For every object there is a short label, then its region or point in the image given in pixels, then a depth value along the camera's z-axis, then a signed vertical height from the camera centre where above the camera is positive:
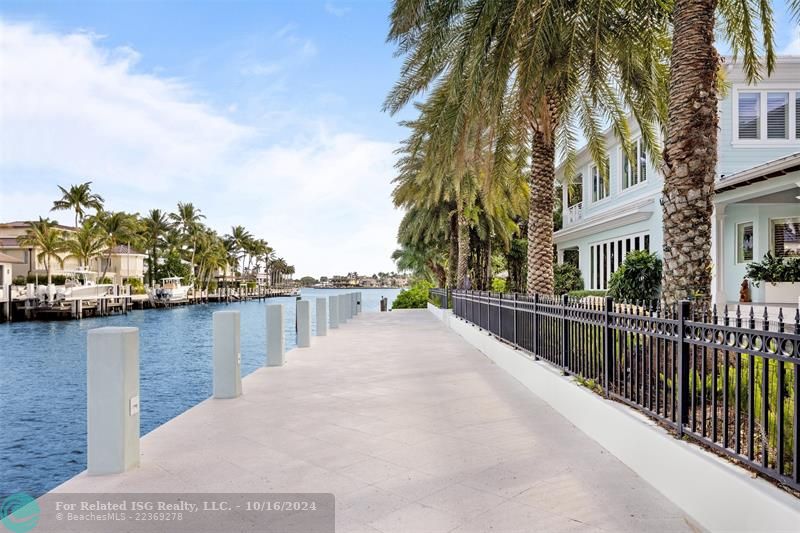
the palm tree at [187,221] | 94.88 +9.94
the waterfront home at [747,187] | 13.81 +2.30
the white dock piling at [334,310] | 20.44 -1.24
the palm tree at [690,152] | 6.44 +1.47
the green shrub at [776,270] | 15.15 +0.15
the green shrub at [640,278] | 17.58 -0.06
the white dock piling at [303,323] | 14.09 -1.19
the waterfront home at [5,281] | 50.34 -0.19
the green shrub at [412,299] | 37.16 -1.50
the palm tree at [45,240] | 59.16 +4.32
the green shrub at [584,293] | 22.38 -0.72
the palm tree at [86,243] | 63.75 +4.20
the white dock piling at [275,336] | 10.84 -1.17
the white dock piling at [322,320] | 17.39 -1.36
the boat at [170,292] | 78.69 -2.00
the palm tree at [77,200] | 71.40 +10.39
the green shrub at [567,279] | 26.75 -0.13
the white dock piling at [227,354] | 7.74 -1.09
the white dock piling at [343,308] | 22.83 -1.30
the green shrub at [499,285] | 33.41 -0.56
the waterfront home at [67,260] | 67.94 +2.61
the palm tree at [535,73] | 8.95 +4.03
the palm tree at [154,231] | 88.06 +7.74
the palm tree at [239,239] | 126.81 +9.17
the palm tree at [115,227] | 70.31 +6.76
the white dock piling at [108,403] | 4.84 -1.11
